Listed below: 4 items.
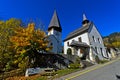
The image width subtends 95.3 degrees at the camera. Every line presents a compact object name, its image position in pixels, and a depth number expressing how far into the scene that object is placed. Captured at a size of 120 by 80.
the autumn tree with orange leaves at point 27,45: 7.57
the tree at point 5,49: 7.95
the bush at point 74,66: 8.45
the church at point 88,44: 12.68
